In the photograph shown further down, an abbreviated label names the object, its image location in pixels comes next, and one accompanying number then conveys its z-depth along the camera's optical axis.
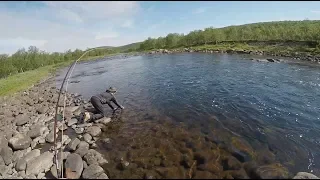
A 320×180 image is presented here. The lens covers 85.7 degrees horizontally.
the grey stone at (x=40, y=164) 6.38
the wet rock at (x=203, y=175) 5.52
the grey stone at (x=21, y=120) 10.04
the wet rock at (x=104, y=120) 9.53
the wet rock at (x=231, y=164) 5.81
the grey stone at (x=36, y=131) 8.65
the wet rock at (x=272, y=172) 5.31
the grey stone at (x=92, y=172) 5.91
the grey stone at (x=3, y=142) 7.84
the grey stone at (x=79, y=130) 8.93
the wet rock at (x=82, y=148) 7.13
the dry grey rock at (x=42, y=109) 11.58
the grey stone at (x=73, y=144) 7.49
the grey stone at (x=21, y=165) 6.59
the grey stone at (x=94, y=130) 8.60
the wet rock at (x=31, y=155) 7.06
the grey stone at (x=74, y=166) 5.83
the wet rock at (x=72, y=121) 9.74
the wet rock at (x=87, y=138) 8.09
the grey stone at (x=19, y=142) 7.79
